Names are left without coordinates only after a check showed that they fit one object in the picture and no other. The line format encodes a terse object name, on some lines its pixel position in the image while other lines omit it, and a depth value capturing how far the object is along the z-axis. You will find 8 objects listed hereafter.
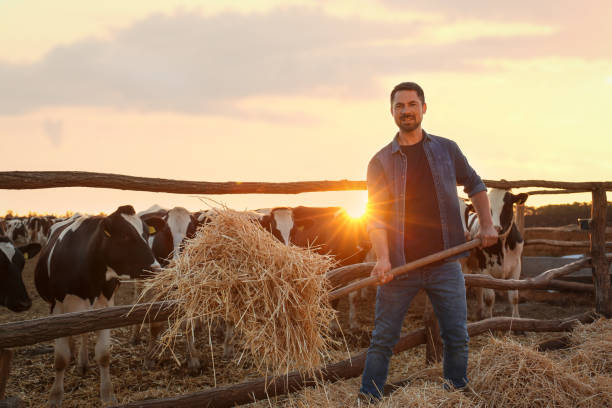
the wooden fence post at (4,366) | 4.36
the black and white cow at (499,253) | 8.16
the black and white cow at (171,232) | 8.46
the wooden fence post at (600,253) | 6.88
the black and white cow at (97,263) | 5.39
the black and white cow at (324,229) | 9.52
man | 3.38
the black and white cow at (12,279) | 5.71
